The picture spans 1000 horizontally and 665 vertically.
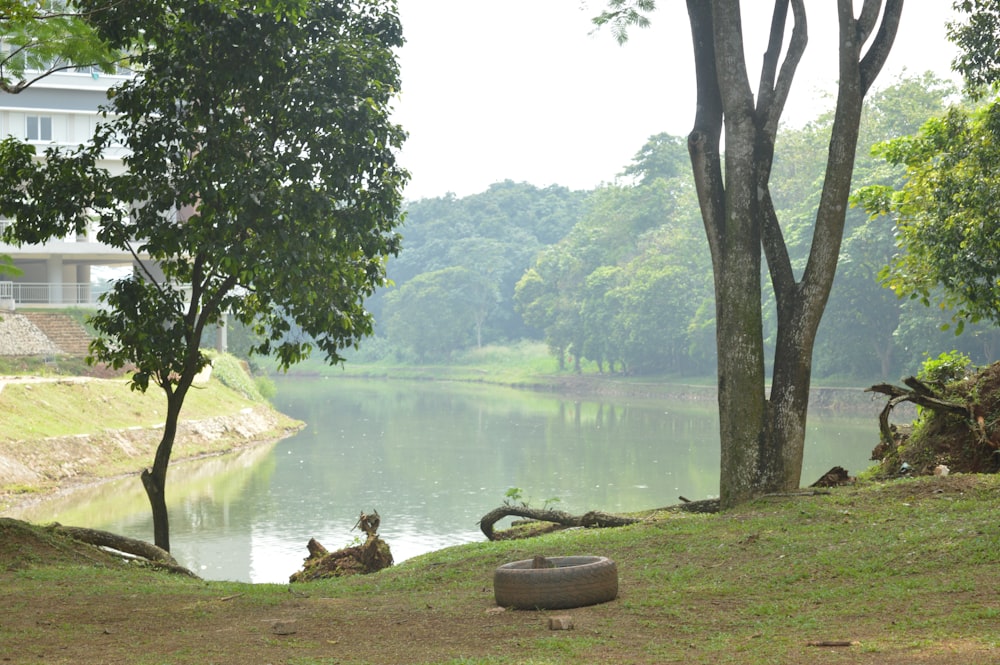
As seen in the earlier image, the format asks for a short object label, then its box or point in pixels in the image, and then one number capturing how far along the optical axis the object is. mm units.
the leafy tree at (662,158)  78688
